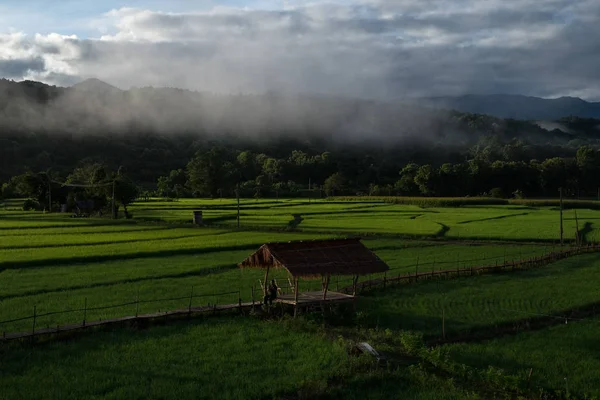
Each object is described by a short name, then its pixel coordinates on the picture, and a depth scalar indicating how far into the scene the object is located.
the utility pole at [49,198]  77.96
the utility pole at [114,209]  67.44
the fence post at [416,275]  31.22
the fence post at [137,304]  21.92
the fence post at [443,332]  20.47
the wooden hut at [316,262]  24.25
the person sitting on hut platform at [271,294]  24.55
